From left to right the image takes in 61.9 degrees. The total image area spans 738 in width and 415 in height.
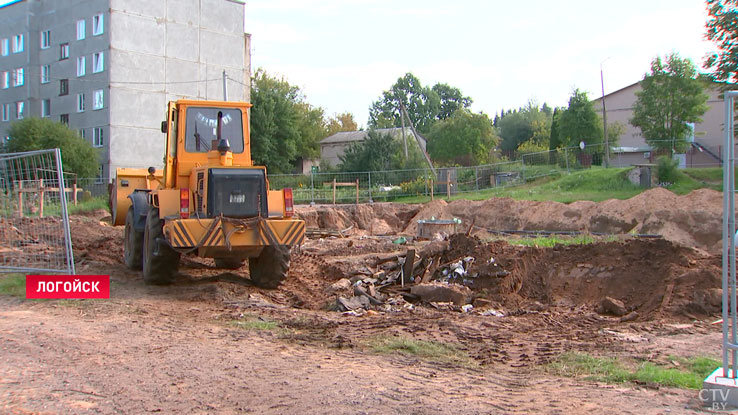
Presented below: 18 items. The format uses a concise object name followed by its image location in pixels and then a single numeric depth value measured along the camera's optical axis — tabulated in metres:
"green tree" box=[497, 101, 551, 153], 72.69
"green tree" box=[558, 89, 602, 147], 40.47
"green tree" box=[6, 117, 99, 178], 36.59
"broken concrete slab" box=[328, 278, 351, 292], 10.78
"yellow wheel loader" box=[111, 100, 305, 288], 9.50
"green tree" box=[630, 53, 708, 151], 34.41
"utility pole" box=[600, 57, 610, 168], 33.53
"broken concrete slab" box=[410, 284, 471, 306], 9.95
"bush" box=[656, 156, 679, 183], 26.56
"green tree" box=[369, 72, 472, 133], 88.25
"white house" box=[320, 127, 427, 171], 68.56
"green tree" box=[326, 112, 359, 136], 80.19
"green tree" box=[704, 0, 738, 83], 23.86
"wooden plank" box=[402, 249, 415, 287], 11.34
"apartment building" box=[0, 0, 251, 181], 40.69
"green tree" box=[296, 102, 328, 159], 63.94
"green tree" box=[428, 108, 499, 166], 51.59
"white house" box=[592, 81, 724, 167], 40.97
